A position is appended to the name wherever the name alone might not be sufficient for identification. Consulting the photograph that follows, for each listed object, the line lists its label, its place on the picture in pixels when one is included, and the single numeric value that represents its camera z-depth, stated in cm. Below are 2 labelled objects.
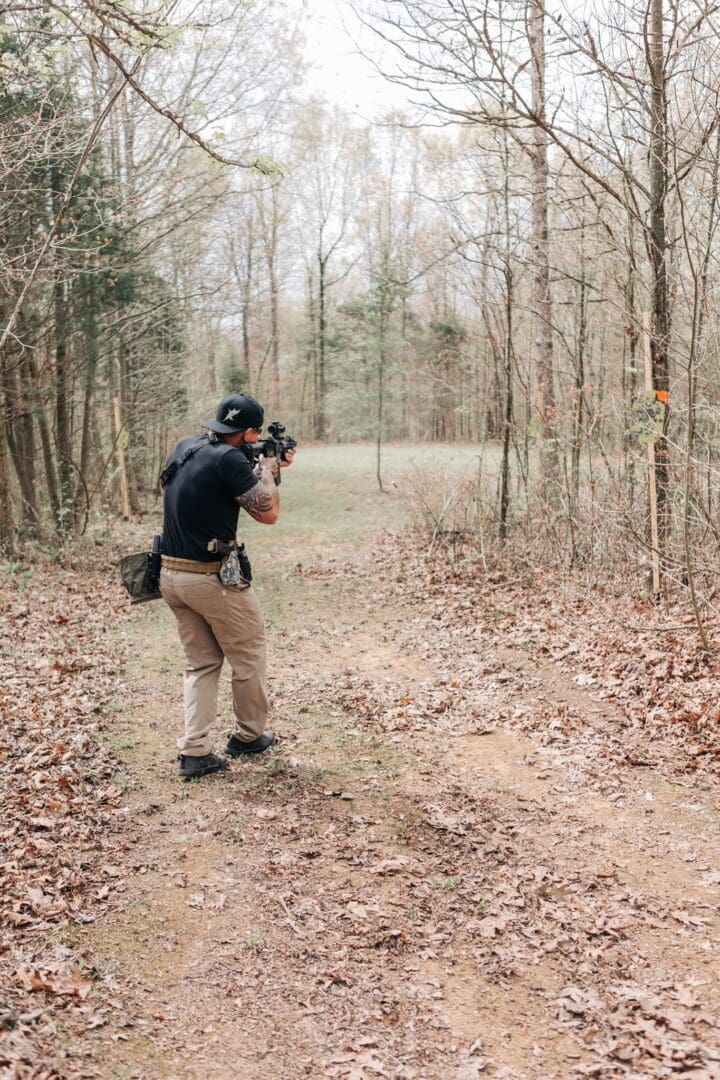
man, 532
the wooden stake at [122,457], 1570
